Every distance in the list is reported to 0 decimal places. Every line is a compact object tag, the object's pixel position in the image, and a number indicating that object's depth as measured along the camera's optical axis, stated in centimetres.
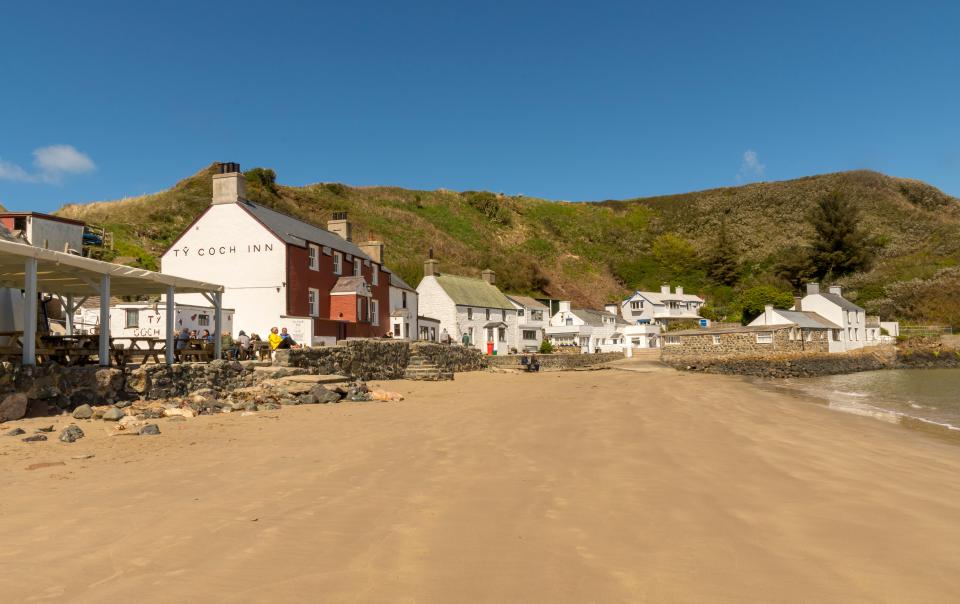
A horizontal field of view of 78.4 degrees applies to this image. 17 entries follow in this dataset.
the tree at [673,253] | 9156
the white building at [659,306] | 7162
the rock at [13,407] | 1141
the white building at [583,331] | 6319
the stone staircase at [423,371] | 2769
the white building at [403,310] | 4053
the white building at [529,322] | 5784
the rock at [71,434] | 951
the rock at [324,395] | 1617
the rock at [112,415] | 1155
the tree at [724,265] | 8481
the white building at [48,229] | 2680
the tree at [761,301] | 6091
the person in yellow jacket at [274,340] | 2266
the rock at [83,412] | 1178
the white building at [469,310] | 5056
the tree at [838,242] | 8012
